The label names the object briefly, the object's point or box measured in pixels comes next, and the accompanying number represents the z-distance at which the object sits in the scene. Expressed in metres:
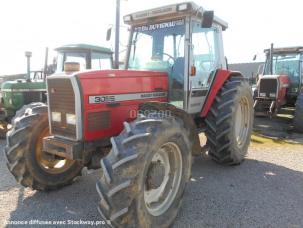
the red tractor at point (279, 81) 7.54
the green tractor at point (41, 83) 6.36
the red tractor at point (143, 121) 2.21
